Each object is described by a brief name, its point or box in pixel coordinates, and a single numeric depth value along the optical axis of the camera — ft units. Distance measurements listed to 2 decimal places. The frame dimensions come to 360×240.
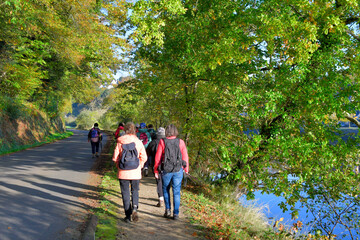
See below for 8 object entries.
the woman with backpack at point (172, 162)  19.83
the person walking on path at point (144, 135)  33.30
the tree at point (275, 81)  25.22
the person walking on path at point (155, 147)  24.02
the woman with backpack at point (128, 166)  18.98
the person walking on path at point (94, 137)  45.67
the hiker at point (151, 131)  34.67
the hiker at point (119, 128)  41.13
